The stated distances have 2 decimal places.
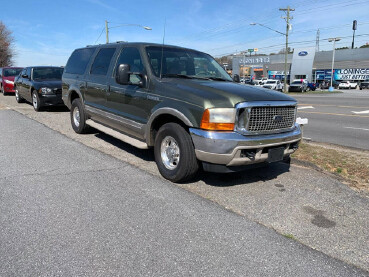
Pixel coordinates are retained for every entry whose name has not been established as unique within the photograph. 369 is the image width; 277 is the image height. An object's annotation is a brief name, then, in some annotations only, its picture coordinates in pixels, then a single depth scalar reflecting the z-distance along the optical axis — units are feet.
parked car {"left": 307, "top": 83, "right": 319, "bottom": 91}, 158.01
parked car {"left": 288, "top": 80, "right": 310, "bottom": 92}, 139.95
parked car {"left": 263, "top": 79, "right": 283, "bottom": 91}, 140.17
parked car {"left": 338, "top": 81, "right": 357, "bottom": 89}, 183.01
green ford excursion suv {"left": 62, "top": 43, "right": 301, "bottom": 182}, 12.84
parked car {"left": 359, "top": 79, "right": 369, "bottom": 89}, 178.81
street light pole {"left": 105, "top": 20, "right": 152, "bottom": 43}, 98.17
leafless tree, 196.34
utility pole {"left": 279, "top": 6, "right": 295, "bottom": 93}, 121.60
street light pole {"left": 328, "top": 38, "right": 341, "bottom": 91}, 150.10
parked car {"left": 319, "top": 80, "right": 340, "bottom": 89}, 189.61
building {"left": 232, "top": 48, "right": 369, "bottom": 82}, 195.83
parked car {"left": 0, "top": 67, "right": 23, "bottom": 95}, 61.55
